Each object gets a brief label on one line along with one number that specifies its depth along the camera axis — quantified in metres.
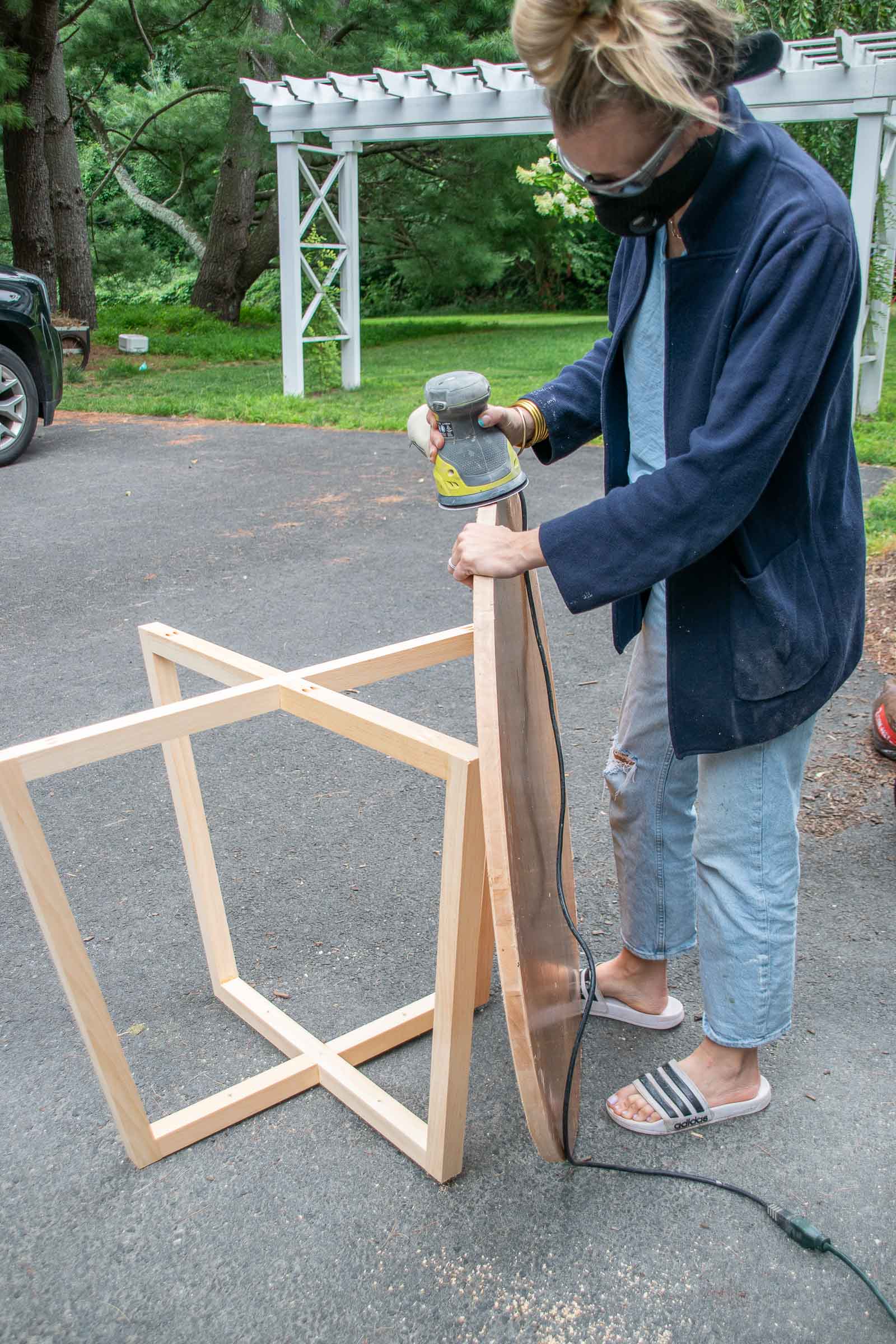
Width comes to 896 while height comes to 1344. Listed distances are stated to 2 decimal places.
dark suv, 8.21
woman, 1.60
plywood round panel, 1.69
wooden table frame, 1.88
